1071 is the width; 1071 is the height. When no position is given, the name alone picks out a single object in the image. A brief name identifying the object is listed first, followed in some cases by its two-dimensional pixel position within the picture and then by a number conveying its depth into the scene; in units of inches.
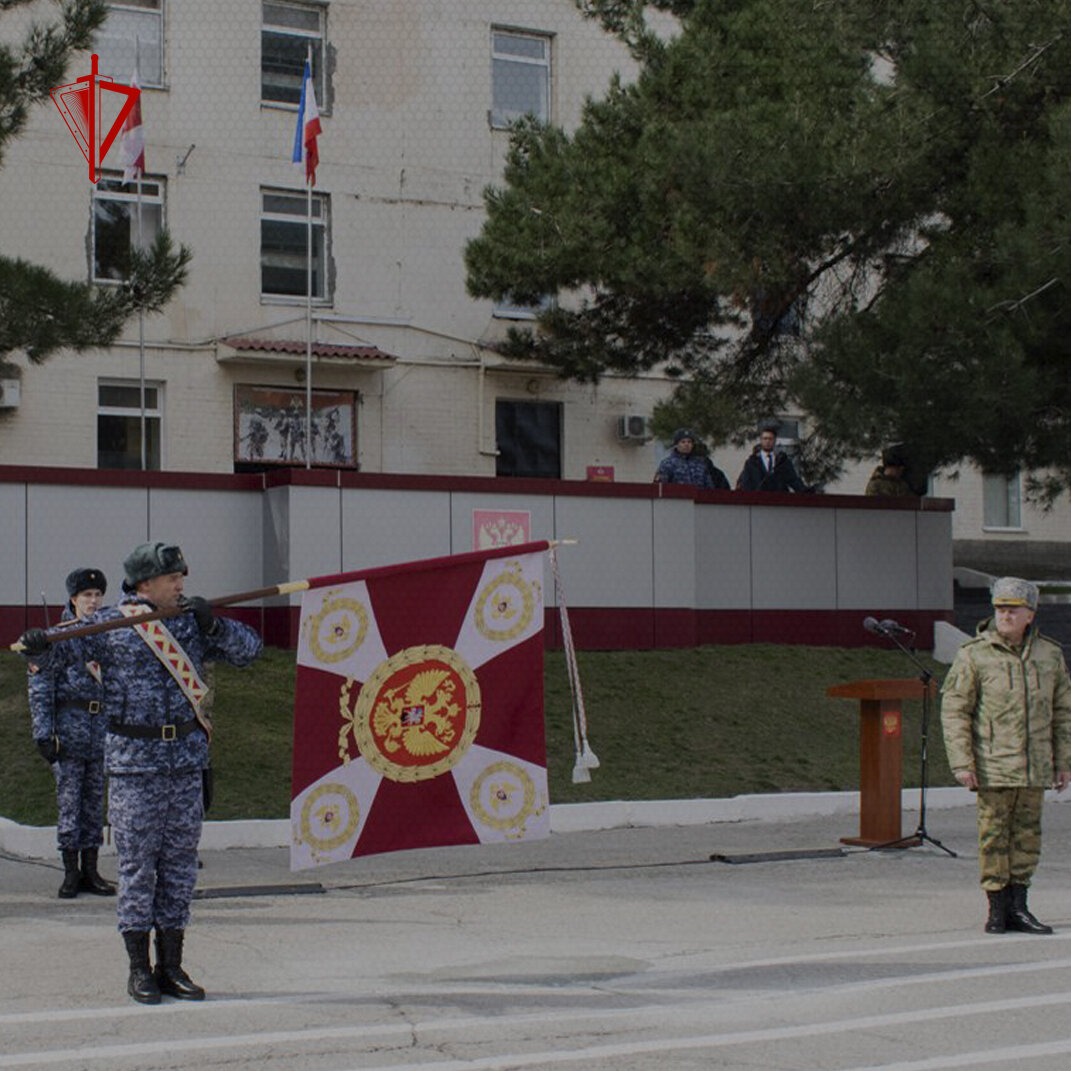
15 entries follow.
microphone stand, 512.7
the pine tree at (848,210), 772.0
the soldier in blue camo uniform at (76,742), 448.8
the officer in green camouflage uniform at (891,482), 911.7
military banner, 352.8
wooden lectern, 533.6
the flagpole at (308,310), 965.2
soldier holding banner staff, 305.9
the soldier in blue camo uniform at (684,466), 844.4
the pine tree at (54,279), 658.2
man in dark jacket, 889.5
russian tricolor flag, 929.5
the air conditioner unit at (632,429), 1289.4
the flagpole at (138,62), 1121.4
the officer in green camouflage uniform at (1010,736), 384.5
